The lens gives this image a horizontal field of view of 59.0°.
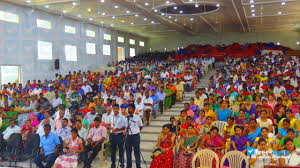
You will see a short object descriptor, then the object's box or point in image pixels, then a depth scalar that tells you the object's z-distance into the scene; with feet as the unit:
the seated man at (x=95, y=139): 16.50
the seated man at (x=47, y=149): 15.60
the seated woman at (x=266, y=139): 13.64
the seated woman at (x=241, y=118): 17.16
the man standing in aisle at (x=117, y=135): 15.83
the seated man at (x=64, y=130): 17.55
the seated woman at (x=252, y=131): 14.89
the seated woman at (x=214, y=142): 14.61
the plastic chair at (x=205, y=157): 12.80
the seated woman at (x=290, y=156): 12.68
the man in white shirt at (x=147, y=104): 24.71
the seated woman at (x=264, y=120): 16.42
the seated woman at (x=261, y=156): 13.09
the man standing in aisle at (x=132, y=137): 15.43
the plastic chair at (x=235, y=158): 12.48
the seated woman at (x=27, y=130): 18.46
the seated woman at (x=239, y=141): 14.32
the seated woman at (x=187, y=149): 14.57
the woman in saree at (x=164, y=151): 14.43
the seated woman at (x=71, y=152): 14.76
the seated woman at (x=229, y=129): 16.12
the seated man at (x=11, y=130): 18.75
